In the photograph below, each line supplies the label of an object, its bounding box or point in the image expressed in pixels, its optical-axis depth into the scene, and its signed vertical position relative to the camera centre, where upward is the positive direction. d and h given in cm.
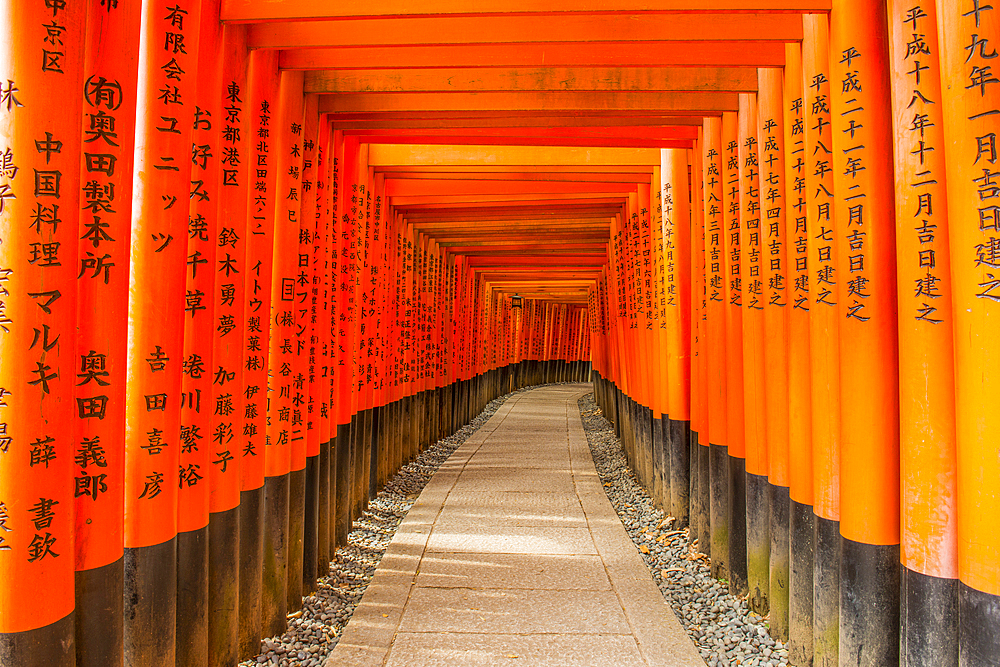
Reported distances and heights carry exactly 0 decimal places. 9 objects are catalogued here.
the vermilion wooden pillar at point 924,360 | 219 -2
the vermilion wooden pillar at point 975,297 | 193 +19
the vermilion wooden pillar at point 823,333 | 289 +11
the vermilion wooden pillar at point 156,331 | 251 +8
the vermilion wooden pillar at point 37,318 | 181 +9
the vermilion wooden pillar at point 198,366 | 283 -8
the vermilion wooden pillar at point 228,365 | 312 -8
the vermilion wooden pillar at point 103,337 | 212 +4
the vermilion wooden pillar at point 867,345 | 255 +4
